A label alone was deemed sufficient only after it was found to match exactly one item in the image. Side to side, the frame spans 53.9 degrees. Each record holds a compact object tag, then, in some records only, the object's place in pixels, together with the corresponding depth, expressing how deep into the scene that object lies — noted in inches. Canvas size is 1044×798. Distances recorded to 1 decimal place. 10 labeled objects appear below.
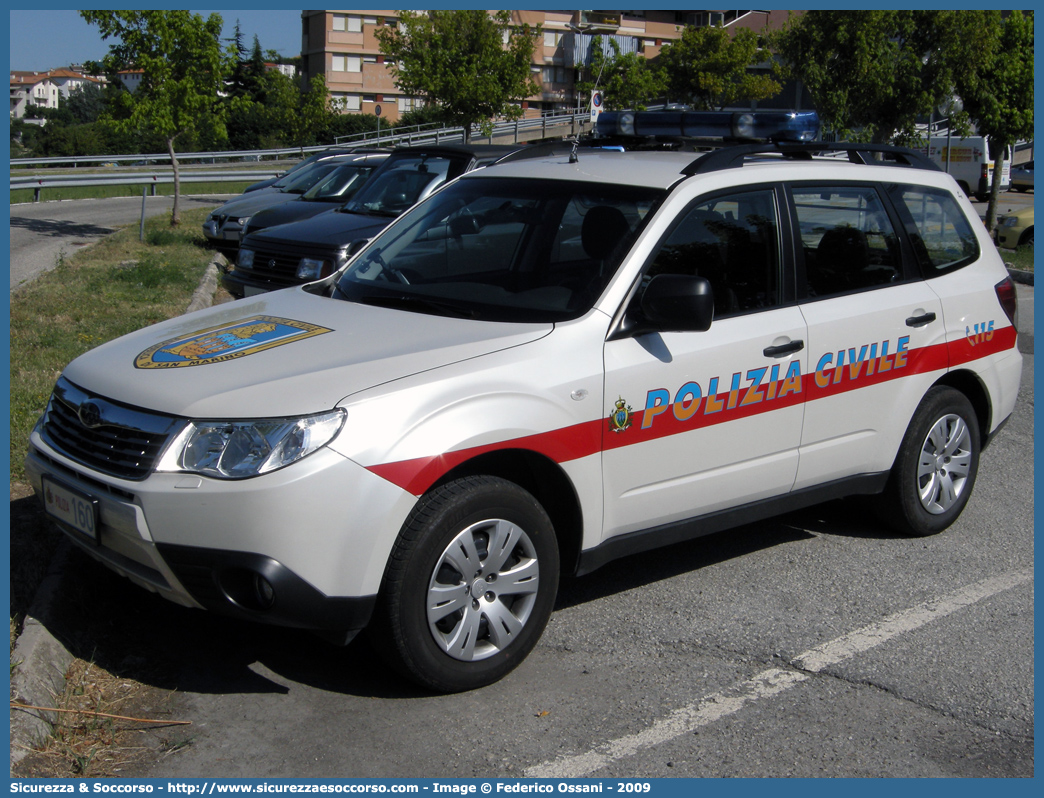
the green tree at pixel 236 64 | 724.7
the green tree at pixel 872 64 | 729.6
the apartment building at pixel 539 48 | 2940.5
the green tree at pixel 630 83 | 1699.1
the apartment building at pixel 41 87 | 6358.3
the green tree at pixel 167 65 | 696.4
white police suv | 132.0
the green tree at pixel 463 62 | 1168.2
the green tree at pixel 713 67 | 1678.2
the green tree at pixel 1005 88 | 767.1
